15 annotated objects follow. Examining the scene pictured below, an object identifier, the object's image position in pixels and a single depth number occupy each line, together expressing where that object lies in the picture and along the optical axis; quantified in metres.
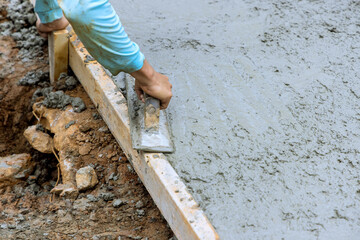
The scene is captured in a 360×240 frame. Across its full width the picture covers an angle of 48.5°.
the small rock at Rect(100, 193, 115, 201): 2.24
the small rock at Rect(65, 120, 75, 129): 2.56
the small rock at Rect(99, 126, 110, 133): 2.54
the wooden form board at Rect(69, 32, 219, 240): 1.70
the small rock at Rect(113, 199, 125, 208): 2.20
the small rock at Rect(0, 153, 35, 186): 2.46
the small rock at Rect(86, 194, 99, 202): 2.24
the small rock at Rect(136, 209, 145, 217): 2.18
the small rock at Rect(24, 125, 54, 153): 2.61
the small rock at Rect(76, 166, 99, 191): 2.28
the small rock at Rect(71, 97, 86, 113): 2.64
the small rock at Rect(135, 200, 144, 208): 2.21
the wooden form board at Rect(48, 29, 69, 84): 2.73
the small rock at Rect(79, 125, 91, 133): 2.54
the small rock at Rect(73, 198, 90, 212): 2.20
